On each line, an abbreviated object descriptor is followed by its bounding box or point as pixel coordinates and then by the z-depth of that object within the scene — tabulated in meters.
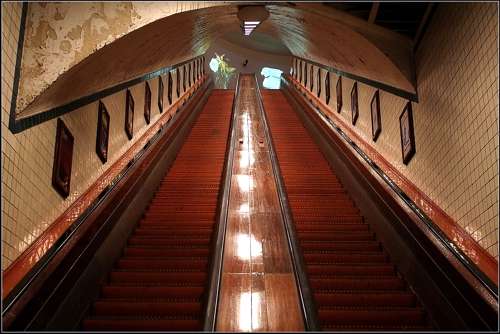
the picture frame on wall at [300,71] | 17.49
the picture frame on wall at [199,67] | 17.92
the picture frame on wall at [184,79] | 14.21
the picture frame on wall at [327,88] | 11.61
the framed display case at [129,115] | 7.66
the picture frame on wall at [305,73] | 16.18
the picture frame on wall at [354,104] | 8.60
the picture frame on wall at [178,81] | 12.95
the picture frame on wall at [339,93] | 10.09
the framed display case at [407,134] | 5.57
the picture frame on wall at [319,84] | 13.13
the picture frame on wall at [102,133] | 6.17
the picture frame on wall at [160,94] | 10.46
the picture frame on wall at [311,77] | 14.58
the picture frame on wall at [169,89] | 11.66
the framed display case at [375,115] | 7.09
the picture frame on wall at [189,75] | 15.38
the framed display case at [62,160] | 4.77
